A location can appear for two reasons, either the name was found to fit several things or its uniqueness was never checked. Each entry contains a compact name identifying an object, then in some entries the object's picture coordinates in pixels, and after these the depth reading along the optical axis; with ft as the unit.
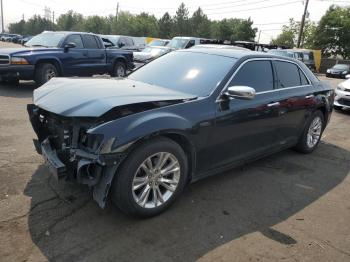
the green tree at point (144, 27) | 276.21
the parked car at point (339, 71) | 93.45
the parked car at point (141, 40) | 115.14
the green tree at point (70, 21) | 356.85
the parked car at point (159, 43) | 77.14
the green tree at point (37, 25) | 357.00
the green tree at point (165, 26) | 271.69
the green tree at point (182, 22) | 273.75
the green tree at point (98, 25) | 305.22
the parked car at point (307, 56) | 91.62
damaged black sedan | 10.91
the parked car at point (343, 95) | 34.47
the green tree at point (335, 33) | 159.94
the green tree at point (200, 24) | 264.72
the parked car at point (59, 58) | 32.83
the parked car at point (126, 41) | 71.55
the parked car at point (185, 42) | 66.44
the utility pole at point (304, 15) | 134.21
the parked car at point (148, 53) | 61.98
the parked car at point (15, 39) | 181.71
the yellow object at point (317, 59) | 106.47
